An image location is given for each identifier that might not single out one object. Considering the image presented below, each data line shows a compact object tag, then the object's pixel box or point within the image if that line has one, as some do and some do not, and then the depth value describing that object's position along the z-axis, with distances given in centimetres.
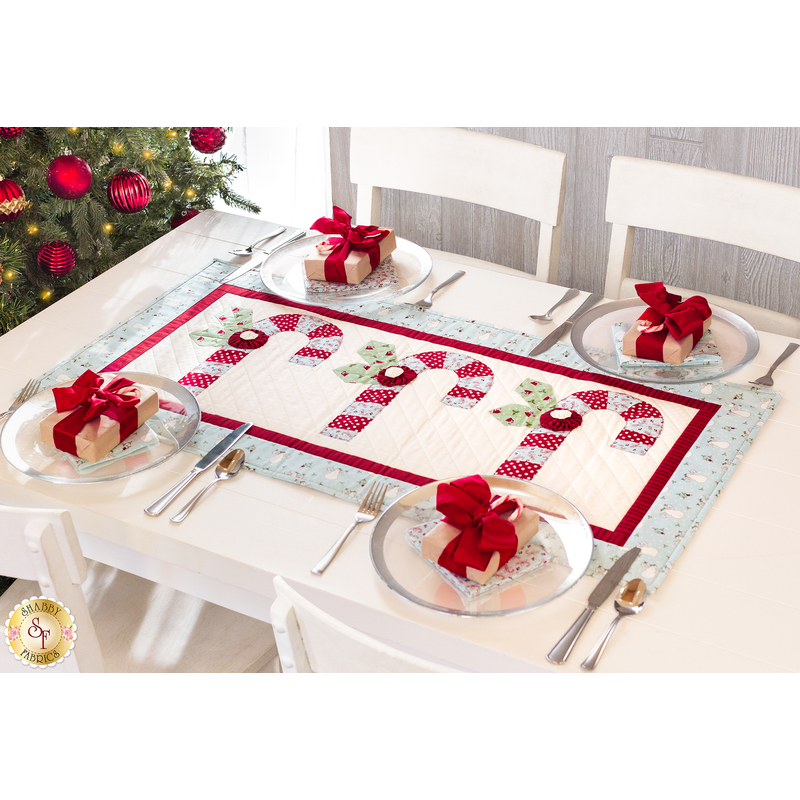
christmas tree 194
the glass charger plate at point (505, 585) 107
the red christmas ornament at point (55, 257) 205
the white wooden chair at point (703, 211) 175
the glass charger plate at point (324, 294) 168
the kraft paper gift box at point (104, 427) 129
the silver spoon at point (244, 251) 186
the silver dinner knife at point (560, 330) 155
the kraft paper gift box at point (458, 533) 109
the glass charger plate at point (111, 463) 130
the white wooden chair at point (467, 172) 193
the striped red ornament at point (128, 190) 206
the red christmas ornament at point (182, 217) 227
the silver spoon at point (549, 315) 162
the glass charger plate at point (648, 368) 145
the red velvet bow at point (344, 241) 171
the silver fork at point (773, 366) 143
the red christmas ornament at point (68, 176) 192
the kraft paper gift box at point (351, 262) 170
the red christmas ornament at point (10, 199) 187
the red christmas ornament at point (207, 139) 229
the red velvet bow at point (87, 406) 131
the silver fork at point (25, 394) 143
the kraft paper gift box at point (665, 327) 146
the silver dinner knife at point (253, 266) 180
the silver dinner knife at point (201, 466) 125
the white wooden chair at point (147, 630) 126
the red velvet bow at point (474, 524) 108
